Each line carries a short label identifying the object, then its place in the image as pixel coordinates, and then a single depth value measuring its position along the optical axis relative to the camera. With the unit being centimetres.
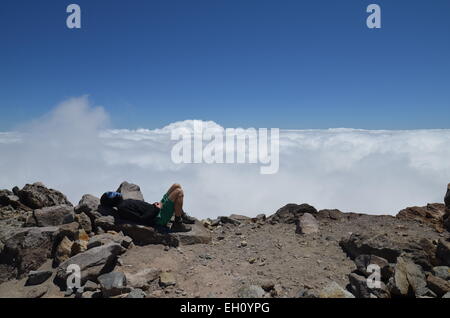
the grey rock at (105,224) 882
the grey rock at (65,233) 738
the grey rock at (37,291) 585
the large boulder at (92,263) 616
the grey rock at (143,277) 615
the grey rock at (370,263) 620
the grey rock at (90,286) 594
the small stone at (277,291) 594
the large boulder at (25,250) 676
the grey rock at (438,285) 589
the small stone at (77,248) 704
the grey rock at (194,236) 890
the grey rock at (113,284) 572
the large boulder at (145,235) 862
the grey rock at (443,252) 721
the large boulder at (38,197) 1038
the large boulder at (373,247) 725
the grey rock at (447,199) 1011
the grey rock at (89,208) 911
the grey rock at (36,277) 627
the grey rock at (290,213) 1134
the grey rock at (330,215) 1112
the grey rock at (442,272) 666
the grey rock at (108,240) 735
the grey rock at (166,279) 634
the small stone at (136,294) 566
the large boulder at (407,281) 568
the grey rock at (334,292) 554
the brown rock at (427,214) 1034
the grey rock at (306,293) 565
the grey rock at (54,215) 815
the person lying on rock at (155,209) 899
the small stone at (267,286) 616
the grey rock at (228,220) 1165
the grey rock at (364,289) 555
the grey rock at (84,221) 849
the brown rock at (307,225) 995
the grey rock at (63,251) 686
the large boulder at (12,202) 1015
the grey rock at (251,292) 582
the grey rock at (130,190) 1140
